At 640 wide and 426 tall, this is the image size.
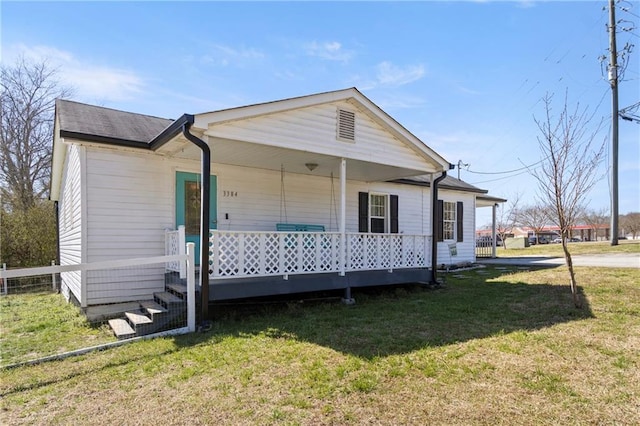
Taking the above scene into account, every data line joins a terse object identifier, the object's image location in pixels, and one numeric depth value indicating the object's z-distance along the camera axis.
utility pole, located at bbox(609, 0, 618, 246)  17.84
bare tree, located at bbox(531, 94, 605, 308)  6.40
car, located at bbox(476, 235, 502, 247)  22.30
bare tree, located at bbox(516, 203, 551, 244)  44.25
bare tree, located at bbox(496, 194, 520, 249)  45.56
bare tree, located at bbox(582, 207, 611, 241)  57.45
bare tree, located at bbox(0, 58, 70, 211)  19.14
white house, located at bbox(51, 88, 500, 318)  6.42
